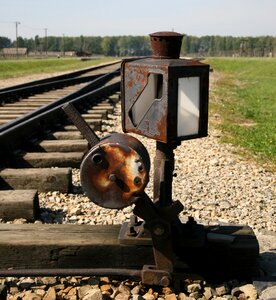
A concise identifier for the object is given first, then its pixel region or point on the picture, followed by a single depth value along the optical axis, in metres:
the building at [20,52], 99.86
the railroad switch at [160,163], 2.21
